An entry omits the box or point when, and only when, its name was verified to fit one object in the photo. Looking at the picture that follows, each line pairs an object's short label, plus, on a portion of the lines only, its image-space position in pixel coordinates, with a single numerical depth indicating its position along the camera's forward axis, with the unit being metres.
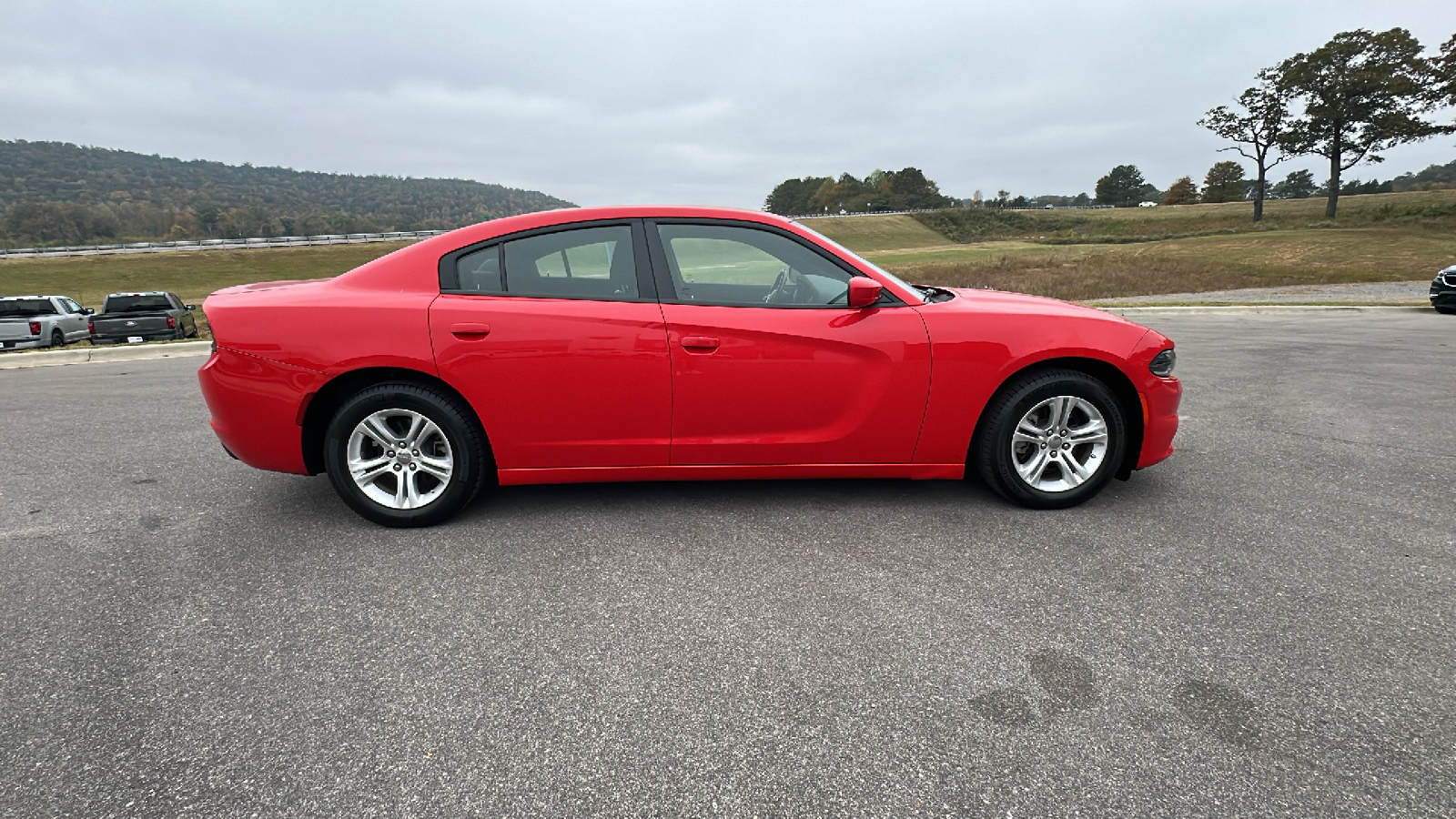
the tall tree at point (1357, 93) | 45.19
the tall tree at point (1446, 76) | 41.47
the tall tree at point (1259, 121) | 52.78
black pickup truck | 13.81
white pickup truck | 14.01
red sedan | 3.24
